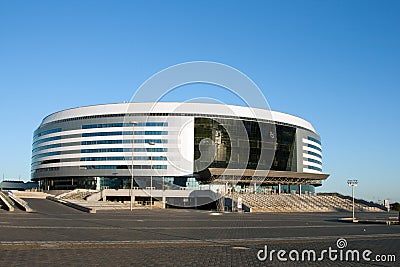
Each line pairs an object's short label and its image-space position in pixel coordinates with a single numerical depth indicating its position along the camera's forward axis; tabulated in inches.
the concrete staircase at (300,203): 2837.1
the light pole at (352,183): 1905.8
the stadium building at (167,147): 4033.0
